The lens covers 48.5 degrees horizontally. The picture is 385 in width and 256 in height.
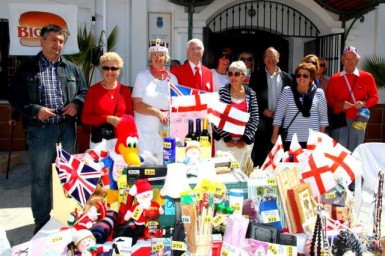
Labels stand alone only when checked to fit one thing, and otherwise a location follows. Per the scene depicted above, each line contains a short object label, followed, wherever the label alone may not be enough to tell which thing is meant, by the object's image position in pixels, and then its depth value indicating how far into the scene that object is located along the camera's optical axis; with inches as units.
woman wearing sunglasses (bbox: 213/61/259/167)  153.2
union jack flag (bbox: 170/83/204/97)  139.0
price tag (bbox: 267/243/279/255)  78.3
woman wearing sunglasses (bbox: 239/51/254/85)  192.4
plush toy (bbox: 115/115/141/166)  103.8
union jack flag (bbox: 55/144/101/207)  97.0
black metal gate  319.6
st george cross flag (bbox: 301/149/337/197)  96.0
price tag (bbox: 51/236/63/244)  78.4
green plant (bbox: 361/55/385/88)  305.0
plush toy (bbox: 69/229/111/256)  79.4
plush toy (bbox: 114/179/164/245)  88.0
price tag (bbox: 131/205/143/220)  88.3
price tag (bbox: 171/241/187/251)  79.0
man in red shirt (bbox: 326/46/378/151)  191.5
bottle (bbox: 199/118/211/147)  116.9
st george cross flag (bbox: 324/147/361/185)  98.2
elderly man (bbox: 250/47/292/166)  176.9
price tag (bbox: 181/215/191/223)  77.2
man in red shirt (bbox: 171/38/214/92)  164.7
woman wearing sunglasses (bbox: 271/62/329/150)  160.1
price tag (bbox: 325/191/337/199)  100.9
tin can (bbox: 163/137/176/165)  106.4
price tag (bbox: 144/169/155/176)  95.5
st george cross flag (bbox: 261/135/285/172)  108.7
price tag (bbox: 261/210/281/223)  89.6
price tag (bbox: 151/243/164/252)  82.0
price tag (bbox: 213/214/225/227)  82.1
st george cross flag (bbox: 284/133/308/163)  109.3
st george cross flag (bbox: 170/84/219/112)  130.3
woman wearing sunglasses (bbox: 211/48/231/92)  177.6
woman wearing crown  148.6
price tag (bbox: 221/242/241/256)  75.7
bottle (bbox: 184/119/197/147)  124.3
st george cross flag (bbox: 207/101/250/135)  140.8
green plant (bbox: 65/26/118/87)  255.0
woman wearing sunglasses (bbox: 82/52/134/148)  142.6
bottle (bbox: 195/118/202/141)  128.6
